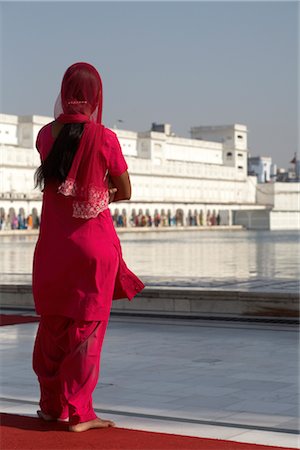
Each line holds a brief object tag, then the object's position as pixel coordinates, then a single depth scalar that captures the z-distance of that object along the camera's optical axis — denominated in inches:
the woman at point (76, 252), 196.5
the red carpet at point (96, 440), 181.2
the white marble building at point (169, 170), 3262.0
